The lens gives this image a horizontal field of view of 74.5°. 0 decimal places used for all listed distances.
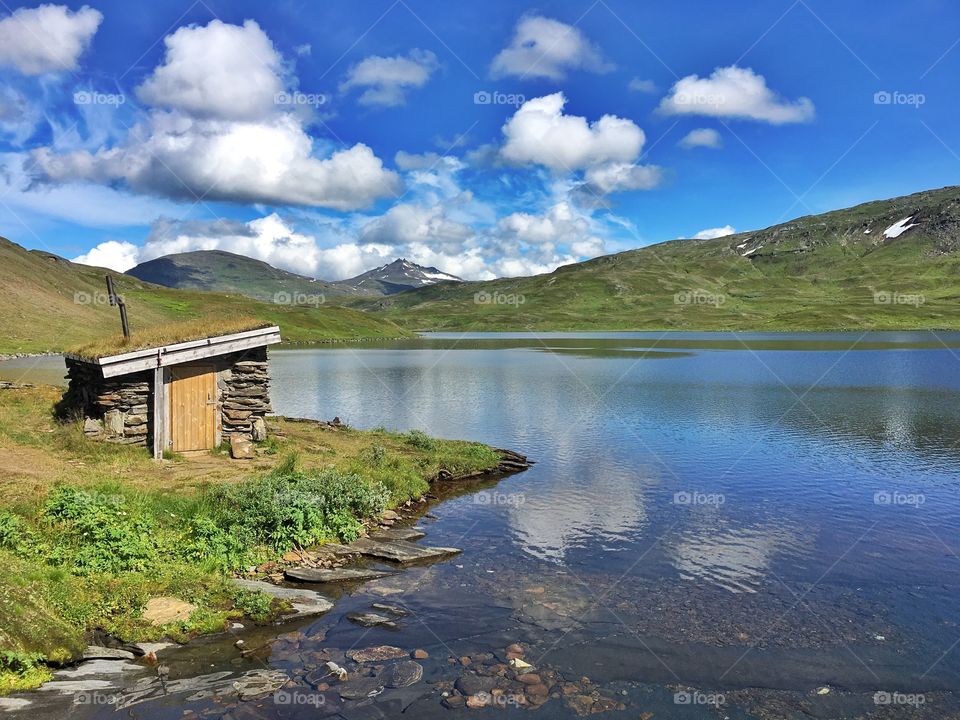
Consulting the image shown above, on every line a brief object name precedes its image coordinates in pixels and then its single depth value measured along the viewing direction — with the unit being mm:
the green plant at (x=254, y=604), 14500
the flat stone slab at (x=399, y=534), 21281
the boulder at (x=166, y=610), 13414
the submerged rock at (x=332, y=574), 17172
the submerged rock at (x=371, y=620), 14680
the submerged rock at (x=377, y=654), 12953
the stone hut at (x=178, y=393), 25047
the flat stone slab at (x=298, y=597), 15250
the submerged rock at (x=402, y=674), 12084
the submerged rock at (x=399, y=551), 19359
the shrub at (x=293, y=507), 18906
